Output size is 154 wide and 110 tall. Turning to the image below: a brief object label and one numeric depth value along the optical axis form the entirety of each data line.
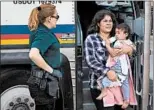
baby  6.87
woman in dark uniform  6.64
